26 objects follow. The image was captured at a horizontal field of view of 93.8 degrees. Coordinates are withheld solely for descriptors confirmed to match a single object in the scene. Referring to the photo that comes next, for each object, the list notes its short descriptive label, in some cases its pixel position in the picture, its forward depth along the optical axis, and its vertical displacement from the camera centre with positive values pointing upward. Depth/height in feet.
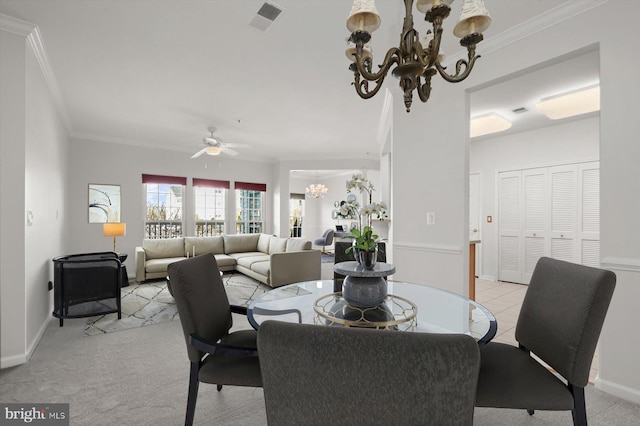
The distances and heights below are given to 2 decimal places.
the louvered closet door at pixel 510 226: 17.11 -0.74
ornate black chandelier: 4.30 +2.65
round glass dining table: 4.61 -1.76
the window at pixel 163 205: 20.15 +0.55
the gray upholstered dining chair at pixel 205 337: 4.55 -1.99
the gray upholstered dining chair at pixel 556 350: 3.90 -1.95
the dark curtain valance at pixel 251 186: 23.70 +2.20
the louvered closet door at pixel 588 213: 14.37 +0.03
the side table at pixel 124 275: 12.63 -2.66
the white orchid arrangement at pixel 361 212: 5.21 +0.03
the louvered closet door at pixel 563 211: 15.17 +0.13
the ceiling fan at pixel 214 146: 15.37 +3.54
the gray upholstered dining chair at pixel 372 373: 1.91 -1.05
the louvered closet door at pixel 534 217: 16.16 -0.19
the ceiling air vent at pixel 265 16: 7.02 +4.83
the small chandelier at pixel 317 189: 30.32 +2.46
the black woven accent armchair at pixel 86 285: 10.12 -2.53
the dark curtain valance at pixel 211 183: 21.83 +2.27
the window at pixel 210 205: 22.15 +0.61
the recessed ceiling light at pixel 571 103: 11.47 +4.50
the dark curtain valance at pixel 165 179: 19.73 +2.31
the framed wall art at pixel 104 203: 17.83 +0.61
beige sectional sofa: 15.87 -2.56
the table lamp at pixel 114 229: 13.83 -0.75
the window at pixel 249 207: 24.03 +0.52
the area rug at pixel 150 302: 10.62 -3.97
